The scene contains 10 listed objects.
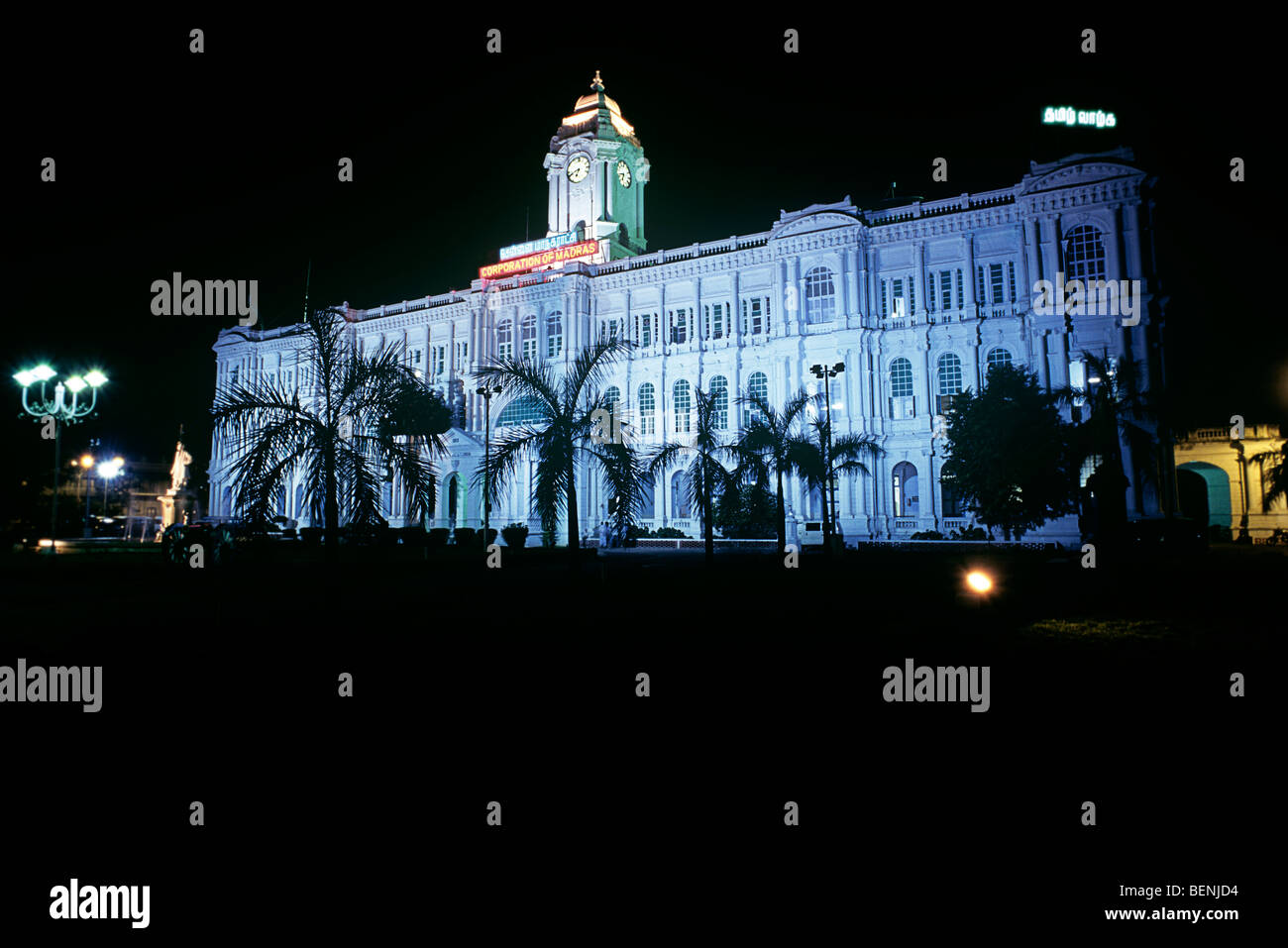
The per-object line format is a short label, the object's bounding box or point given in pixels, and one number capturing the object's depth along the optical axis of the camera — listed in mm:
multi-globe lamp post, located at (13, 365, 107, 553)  22617
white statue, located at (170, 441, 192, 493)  54094
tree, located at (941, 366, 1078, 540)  28188
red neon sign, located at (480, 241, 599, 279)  50375
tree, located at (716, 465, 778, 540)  20584
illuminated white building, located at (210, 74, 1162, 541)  35469
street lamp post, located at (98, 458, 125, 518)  56438
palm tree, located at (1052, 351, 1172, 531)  21914
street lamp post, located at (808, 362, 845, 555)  24331
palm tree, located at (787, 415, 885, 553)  23531
